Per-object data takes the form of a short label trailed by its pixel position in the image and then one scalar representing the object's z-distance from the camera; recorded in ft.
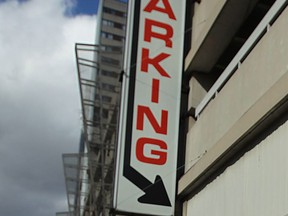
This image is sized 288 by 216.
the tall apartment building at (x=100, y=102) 71.67
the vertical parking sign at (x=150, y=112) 38.04
